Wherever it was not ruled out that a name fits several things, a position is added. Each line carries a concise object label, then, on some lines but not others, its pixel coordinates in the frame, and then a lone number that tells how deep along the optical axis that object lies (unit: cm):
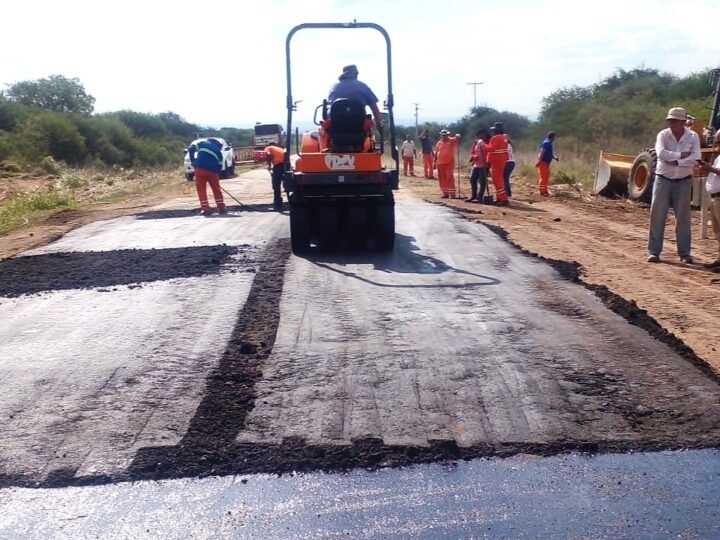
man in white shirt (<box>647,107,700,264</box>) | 1002
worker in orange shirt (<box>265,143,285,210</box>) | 1689
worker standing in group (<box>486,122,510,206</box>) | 1897
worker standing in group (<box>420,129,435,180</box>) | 3108
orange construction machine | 1114
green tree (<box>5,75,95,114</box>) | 6147
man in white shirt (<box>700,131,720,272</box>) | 986
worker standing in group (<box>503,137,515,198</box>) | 1902
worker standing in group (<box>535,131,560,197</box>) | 2170
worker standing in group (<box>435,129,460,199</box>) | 2147
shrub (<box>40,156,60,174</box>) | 3416
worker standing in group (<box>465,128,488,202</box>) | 1909
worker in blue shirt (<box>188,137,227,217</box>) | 1636
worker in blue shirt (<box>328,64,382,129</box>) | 1152
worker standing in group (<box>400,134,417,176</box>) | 3238
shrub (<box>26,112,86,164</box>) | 4093
